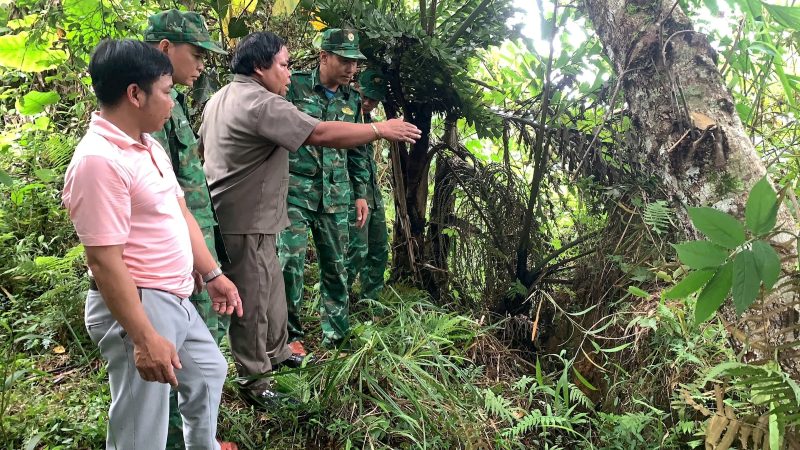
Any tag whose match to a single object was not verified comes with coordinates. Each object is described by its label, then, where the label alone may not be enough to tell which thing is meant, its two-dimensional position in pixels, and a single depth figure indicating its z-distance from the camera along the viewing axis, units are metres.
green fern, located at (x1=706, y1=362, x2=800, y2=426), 1.74
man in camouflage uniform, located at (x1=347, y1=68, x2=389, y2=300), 3.98
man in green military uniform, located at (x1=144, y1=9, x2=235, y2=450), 2.30
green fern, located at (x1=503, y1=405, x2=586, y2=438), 2.64
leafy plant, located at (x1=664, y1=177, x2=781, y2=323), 1.10
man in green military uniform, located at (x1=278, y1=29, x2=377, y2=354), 3.51
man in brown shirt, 2.81
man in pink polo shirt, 1.63
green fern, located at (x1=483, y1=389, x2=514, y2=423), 2.78
